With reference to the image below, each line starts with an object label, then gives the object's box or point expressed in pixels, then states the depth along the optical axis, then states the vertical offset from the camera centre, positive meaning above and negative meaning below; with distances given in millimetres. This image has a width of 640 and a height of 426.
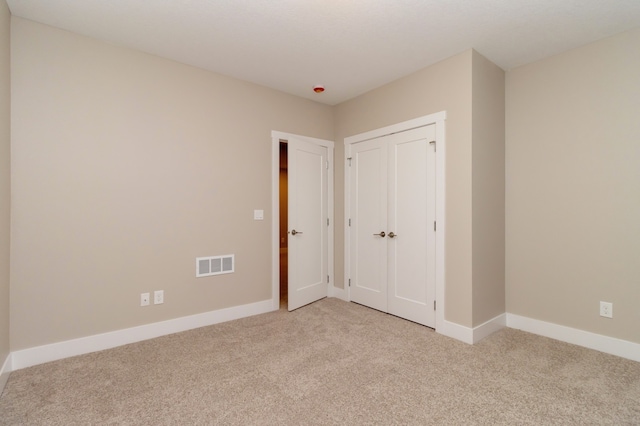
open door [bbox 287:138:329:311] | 3721 -143
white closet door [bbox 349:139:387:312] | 3600 -154
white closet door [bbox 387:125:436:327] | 3111 -159
